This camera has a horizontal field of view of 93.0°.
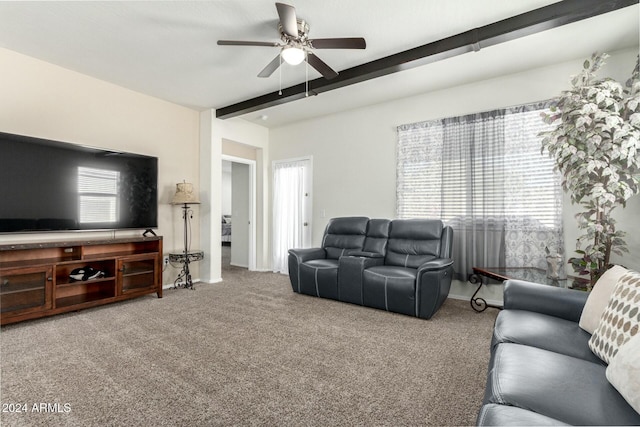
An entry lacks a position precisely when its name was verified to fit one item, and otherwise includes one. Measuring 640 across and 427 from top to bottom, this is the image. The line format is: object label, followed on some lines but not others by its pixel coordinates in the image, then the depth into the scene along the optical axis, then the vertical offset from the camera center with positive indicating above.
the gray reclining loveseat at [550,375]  0.96 -0.63
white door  5.35 +0.07
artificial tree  2.50 +0.53
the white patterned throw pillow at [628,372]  0.96 -0.54
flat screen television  2.94 +0.27
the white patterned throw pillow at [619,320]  1.23 -0.46
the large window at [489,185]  3.35 +0.32
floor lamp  4.25 +0.03
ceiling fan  2.31 +1.38
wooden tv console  2.79 -0.67
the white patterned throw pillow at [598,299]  1.55 -0.46
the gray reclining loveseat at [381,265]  3.06 -0.63
